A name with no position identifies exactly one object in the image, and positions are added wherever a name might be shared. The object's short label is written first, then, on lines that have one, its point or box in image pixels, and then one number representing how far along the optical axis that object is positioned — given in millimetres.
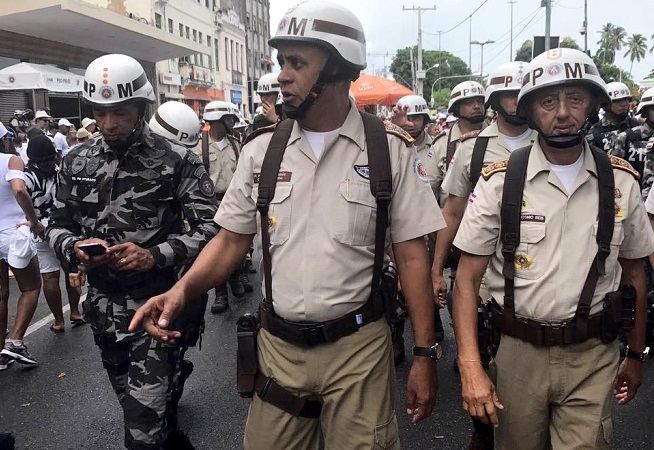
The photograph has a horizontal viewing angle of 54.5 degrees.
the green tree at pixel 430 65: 99188
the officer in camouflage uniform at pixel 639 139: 5801
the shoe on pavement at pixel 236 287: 7074
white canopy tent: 15484
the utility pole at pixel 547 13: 20516
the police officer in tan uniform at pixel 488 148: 3873
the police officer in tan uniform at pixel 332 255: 2291
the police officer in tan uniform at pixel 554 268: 2389
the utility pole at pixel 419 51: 39828
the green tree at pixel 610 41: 100500
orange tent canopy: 16484
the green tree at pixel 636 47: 106812
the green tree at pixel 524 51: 82938
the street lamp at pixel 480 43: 78712
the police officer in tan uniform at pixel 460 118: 5660
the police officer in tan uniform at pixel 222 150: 7316
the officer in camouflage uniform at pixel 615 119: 7573
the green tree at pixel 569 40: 61062
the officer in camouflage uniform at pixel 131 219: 3108
